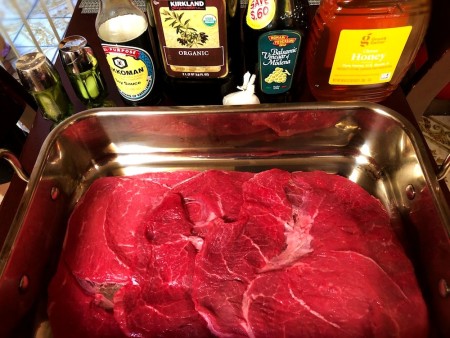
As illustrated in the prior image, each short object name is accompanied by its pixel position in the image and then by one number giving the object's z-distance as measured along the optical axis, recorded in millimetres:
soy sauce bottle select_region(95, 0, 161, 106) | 402
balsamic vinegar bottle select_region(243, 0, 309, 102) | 385
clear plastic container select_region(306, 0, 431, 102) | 382
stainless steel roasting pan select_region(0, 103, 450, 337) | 368
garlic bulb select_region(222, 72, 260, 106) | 426
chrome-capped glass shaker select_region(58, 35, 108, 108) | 424
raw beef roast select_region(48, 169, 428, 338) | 360
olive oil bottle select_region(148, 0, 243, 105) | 378
